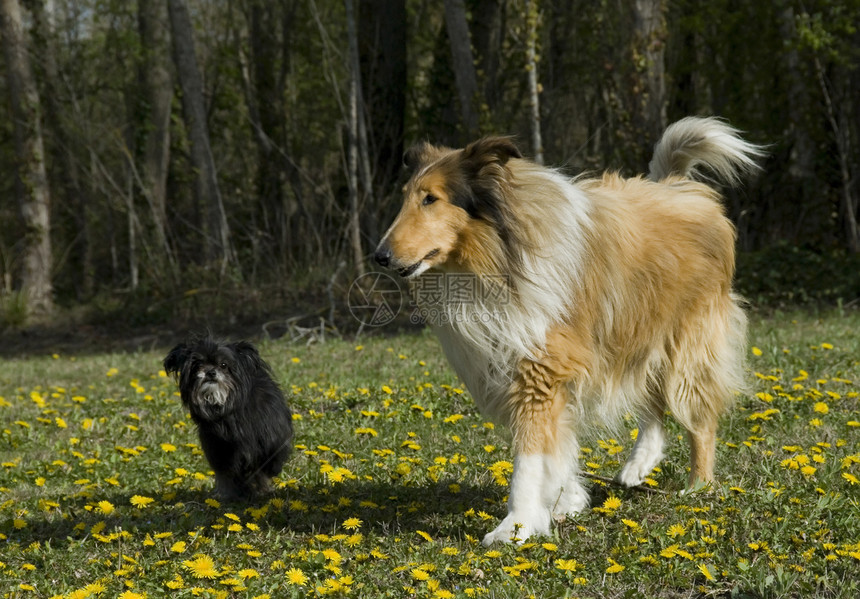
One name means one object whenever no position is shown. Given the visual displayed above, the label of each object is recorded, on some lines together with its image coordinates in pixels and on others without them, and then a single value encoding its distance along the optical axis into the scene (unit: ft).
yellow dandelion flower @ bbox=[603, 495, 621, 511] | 15.23
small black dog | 17.95
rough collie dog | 14.58
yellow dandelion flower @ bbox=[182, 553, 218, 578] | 12.93
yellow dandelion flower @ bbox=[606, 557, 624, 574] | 12.67
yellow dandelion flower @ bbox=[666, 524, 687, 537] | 13.88
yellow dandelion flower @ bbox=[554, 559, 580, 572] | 12.92
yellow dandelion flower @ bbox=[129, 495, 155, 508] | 16.28
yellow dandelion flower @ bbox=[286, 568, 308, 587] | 12.79
